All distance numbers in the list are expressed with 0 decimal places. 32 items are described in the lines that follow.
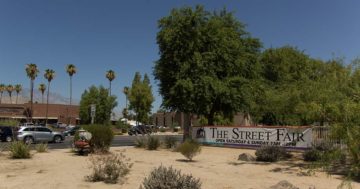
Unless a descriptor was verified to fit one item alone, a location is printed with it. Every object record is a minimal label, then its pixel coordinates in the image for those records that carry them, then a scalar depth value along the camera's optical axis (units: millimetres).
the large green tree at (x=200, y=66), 33438
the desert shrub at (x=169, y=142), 29389
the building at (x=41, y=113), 100062
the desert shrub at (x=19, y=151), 20938
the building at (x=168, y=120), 114356
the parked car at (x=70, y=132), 57594
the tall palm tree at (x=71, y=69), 102500
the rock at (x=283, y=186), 10844
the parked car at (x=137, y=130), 63978
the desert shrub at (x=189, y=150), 20734
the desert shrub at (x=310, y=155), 21855
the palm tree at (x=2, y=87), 145100
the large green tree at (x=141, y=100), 81688
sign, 26734
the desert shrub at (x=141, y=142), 29733
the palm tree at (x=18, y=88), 144125
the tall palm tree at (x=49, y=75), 105062
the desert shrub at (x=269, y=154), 21750
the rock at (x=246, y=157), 22031
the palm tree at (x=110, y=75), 106625
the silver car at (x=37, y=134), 36938
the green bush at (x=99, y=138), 23641
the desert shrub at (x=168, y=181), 10281
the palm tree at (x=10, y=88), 145250
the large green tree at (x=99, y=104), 79625
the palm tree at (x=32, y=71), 96938
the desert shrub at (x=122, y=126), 78619
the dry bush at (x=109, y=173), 13461
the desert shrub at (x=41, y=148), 24625
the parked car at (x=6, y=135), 38656
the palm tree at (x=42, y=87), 130375
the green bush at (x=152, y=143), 28500
